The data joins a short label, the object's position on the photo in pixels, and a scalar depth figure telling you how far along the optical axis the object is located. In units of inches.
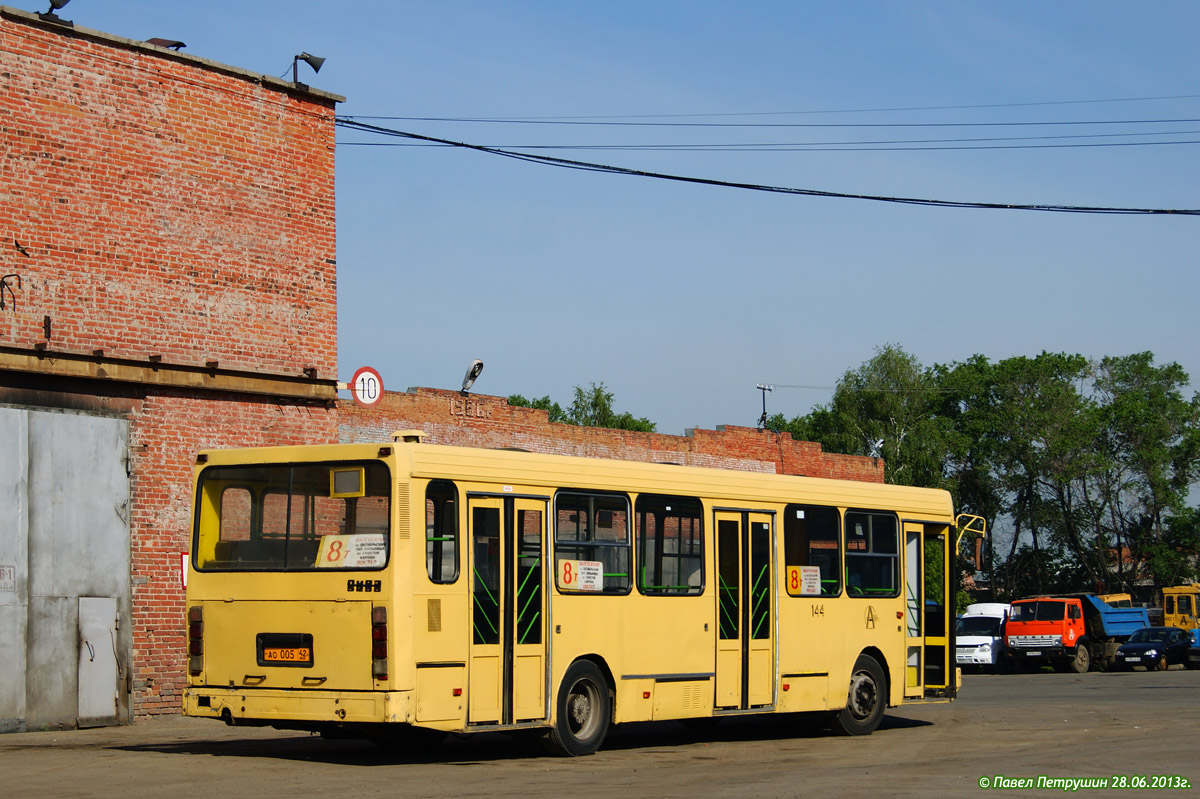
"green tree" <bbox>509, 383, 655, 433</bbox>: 3410.4
